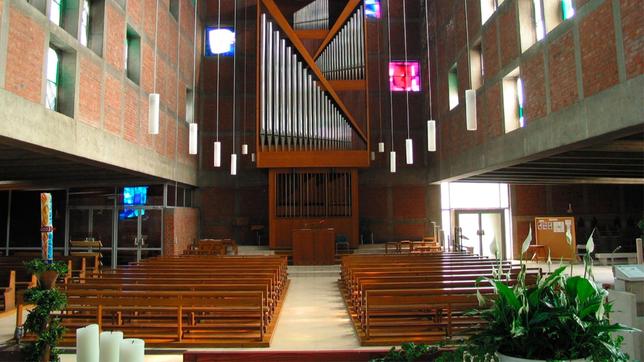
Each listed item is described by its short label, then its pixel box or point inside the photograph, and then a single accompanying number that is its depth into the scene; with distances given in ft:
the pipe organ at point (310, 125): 44.75
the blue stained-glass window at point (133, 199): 41.91
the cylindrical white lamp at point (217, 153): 36.30
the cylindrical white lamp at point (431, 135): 31.19
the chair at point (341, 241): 44.80
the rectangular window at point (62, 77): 24.54
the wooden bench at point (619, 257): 41.72
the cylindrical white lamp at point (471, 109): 22.54
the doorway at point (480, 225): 52.42
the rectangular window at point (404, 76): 53.36
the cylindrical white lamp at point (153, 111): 22.74
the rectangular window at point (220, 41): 53.16
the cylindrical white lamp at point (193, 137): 29.89
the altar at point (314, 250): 40.04
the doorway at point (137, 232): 41.93
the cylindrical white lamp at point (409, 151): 36.32
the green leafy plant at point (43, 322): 11.11
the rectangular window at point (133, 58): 33.88
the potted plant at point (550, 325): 6.31
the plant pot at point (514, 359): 6.23
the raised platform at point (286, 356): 7.87
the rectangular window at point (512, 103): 30.71
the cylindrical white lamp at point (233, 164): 39.86
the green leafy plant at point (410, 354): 7.29
